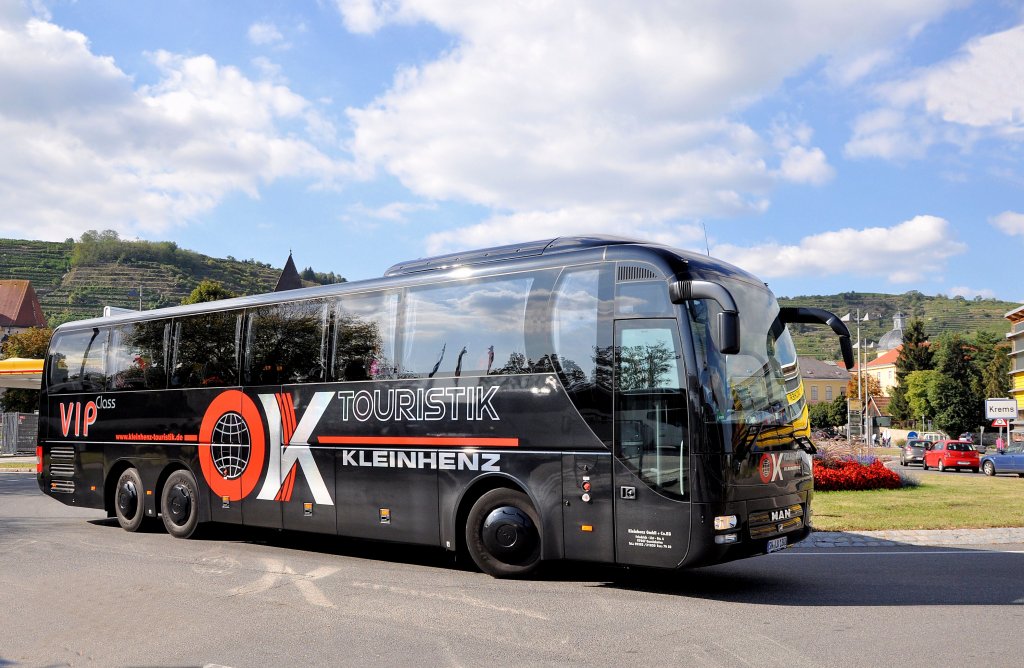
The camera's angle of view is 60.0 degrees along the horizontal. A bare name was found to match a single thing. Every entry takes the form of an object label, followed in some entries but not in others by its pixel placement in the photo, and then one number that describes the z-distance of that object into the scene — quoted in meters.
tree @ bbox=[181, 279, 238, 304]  58.49
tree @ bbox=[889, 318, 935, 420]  106.94
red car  43.69
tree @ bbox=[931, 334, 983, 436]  83.62
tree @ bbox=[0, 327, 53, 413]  57.66
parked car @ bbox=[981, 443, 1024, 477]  38.09
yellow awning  29.88
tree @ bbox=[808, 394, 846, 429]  111.12
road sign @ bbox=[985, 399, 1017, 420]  46.53
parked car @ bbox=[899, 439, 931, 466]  50.59
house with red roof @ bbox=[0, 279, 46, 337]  129.00
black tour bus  8.14
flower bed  21.64
